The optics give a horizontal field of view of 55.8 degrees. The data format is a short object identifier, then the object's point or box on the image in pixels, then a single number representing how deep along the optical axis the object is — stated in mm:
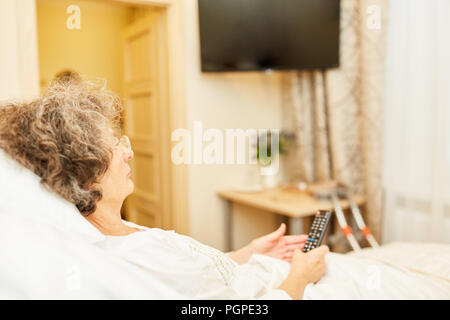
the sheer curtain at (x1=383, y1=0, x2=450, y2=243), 1806
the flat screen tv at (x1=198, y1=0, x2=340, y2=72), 2080
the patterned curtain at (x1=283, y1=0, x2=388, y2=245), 2078
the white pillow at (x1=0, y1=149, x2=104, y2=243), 688
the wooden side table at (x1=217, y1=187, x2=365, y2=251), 1908
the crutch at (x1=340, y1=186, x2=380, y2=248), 2027
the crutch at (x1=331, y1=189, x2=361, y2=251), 1719
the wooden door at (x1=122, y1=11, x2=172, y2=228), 2043
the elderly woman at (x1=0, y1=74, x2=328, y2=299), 720
